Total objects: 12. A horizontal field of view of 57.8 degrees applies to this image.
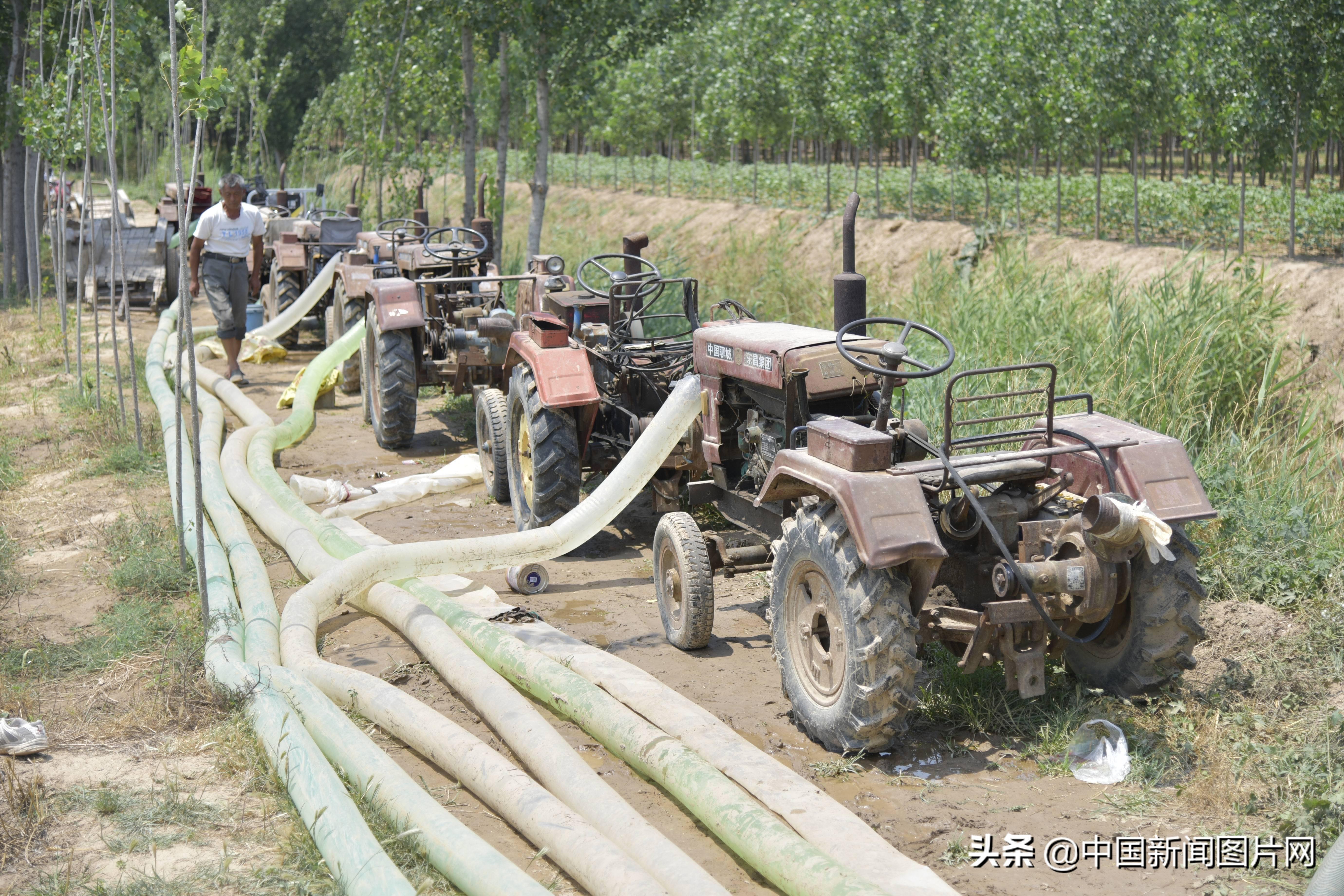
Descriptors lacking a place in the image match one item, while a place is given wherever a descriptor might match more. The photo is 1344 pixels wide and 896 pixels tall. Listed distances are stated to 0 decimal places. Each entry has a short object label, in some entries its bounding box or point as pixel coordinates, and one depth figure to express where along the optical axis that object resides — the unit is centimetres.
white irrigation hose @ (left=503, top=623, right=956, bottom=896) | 321
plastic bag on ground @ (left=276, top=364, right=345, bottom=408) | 1017
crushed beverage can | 610
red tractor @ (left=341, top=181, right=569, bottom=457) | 855
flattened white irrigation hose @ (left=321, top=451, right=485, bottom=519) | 750
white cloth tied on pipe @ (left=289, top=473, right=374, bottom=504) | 771
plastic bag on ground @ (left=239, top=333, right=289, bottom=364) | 1249
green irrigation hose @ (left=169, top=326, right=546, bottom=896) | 320
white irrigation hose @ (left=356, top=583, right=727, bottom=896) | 323
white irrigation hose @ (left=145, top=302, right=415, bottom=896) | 320
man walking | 988
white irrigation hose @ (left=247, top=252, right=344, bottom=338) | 1183
